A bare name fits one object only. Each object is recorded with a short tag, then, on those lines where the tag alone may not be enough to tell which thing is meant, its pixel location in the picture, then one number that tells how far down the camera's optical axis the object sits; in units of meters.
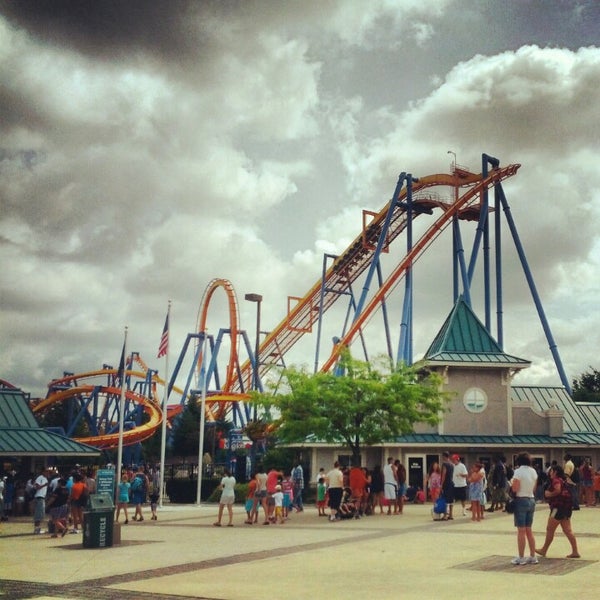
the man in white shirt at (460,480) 23.23
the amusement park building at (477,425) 34.06
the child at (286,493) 23.83
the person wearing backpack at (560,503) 12.44
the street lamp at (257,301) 41.72
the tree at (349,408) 27.58
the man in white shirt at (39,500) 20.44
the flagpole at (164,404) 30.98
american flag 30.47
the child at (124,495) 23.08
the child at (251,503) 22.17
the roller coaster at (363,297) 44.19
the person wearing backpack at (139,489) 23.72
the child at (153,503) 24.09
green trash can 16.22
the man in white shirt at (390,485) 24.47
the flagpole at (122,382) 26.23
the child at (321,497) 25.66
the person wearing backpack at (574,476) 22.53
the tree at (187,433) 61.12
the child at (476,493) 21.81
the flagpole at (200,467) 32.12
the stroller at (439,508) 21.53
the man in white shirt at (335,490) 22.59
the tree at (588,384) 79.12
